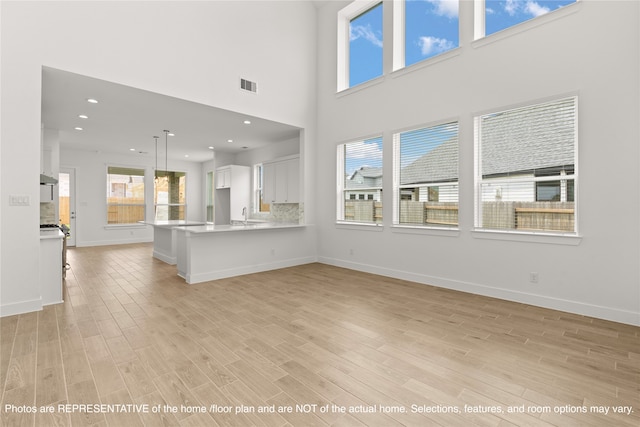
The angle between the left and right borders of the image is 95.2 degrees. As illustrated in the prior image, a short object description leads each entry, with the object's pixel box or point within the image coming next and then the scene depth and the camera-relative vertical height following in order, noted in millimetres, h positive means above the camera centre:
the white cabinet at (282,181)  6676 +714
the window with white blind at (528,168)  3412 +549
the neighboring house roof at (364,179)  5359 +618
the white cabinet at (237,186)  8133 +684
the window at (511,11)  3610 +2607
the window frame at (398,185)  4570 +434
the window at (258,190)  8242 +593
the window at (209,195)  10380 +531
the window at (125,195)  9023 +476
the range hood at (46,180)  4221 +435
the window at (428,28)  4480 +2965
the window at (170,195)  10148 +536
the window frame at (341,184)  5887 +544
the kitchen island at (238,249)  4598 -698
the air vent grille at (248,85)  4992 +2174
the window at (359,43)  5527 +3342
